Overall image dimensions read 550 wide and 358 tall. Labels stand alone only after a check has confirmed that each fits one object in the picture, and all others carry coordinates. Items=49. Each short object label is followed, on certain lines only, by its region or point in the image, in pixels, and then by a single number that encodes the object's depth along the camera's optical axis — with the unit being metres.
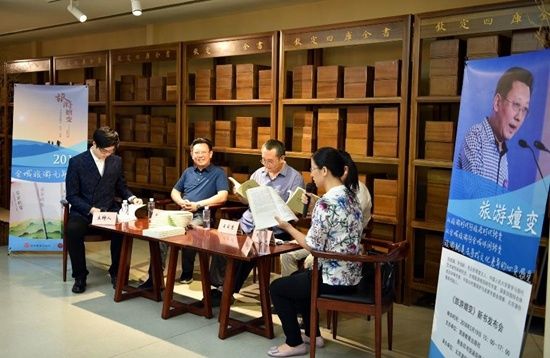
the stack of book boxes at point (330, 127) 4.87
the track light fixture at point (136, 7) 4.98
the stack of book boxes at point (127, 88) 6.80
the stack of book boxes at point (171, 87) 6.20
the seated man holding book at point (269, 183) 4.38
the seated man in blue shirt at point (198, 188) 4.80
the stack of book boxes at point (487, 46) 3.97
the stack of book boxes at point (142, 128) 6.57
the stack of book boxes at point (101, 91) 7.02
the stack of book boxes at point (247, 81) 5.47
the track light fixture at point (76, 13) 5.35
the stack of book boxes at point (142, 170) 6.55
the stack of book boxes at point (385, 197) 4.54
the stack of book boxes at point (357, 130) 4.71
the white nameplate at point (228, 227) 4.04
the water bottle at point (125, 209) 4.49
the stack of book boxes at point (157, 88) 6.39
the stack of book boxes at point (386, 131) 4.52
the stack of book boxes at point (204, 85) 5.87
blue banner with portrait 2.22
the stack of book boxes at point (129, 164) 6.73
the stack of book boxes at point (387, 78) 4.49
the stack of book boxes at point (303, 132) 5.05
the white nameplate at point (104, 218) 4.35
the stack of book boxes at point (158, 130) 6.39
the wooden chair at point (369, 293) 3.02
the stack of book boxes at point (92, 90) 7.13
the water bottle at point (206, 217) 4.32
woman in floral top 3.09
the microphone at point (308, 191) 4.02
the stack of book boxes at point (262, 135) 5.44
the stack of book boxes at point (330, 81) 4.85
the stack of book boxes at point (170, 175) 6.26
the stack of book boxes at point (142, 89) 6.54
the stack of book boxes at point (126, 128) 6.75
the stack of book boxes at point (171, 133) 6.27
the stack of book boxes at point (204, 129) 5.93
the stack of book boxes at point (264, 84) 5.34
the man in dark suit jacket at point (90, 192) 4.65
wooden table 3.56
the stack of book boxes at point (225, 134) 5.74
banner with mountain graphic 5.67
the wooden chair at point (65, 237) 4.74
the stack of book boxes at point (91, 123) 7.07
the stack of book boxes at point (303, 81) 5.03
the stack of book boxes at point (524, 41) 3.78
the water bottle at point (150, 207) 4.48
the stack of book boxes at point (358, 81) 4.69
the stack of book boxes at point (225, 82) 5.67
